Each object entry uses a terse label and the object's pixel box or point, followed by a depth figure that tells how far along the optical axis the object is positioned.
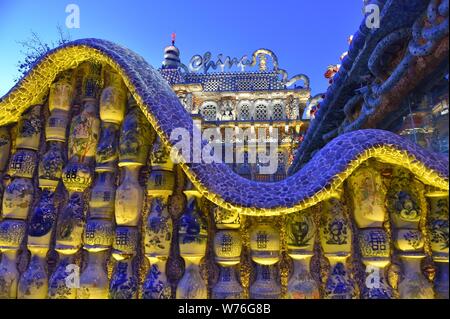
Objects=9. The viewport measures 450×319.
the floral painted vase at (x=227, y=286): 1.56
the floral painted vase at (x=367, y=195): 1.57
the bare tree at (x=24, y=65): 10.78
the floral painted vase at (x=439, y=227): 1.51
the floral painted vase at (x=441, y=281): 1.45
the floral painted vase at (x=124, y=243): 1.64
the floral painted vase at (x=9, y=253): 1.69
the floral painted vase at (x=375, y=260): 1.50
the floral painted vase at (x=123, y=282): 1.58
